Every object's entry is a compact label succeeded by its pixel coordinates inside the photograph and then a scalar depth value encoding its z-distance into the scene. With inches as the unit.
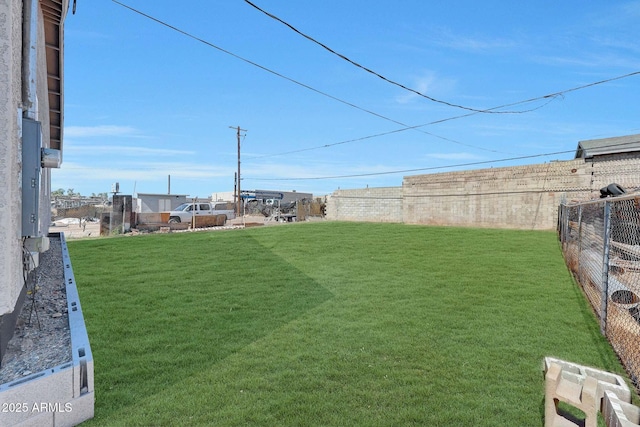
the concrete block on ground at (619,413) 65.1
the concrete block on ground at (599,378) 79.9
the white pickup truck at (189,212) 976.1
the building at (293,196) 2189.0
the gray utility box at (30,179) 116.3
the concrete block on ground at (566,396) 76.7
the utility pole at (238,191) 1304.7
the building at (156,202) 1285.7
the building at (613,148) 547.5
